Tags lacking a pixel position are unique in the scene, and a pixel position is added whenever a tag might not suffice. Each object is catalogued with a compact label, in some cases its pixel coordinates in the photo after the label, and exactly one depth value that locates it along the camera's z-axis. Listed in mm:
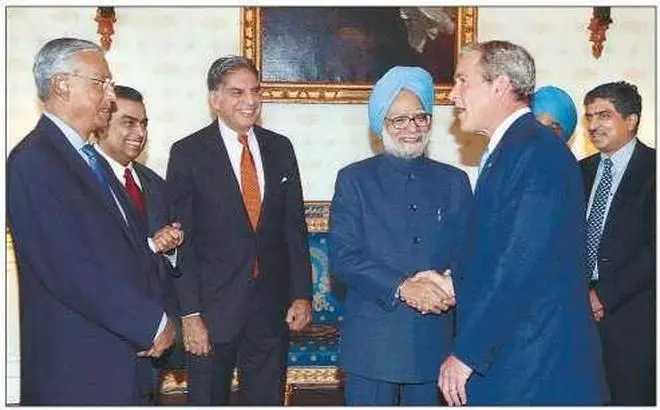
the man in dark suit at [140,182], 3859
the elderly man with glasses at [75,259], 3131
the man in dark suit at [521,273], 2924
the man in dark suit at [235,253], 3955
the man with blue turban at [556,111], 4266
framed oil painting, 5625
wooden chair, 5328
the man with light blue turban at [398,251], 3500
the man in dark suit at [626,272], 3941
